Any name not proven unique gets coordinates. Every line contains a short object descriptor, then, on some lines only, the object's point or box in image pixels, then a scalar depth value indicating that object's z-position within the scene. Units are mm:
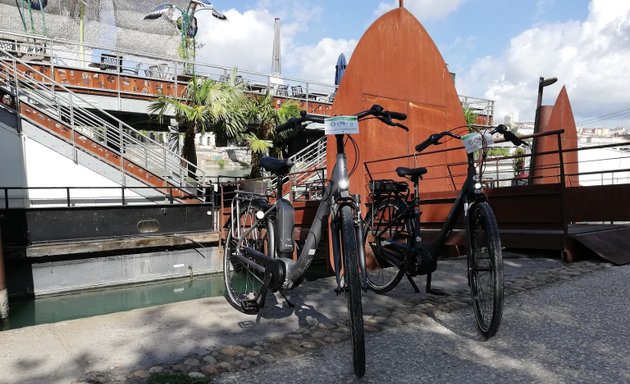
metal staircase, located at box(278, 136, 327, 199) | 14848
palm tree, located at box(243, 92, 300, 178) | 16641
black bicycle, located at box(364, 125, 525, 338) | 3178
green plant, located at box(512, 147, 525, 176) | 22519
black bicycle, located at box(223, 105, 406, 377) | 2779
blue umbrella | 22594
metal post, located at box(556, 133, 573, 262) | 5902
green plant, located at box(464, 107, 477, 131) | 22375
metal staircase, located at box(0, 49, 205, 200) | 11263
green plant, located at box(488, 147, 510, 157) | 24025
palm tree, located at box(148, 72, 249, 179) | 14688
